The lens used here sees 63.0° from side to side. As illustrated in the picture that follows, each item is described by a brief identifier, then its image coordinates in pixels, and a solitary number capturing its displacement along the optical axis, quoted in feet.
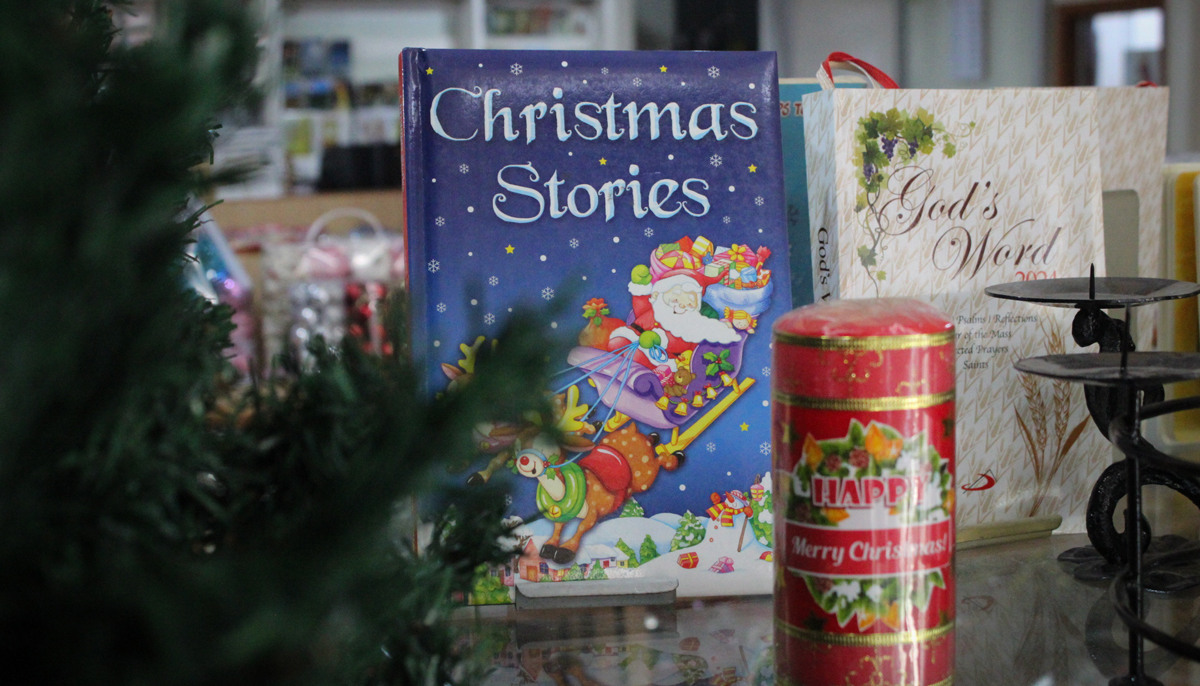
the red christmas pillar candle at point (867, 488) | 1.65
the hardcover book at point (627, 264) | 2.25
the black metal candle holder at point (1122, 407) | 1.80
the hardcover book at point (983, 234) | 2.49
